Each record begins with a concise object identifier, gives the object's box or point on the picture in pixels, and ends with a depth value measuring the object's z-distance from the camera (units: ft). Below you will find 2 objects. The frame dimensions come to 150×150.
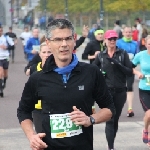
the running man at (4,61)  60.49
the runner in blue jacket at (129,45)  44.06
